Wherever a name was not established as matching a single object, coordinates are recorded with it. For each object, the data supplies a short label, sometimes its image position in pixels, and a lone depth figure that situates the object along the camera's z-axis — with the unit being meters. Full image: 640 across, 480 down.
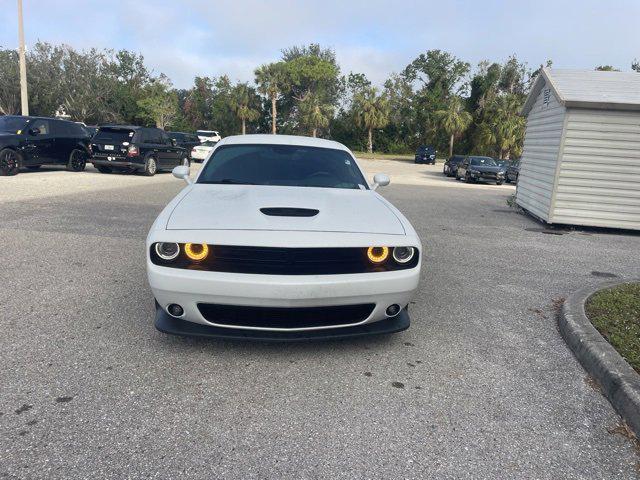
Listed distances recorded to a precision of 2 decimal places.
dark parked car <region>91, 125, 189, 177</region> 16.06
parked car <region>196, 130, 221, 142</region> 33.63
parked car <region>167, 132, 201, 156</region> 24.37
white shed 9.54
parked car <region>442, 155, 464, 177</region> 28.39
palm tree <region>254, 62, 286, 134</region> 61.75
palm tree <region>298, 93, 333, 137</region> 55.09
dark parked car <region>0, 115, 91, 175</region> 13.82
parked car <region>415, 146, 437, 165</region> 42.47
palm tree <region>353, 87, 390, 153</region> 51.84
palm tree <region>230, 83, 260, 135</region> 60.88
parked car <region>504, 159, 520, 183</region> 25.32
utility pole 20.58
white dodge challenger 3.03
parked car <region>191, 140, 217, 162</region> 25.44
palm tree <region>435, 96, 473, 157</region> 48.34
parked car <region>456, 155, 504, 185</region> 23.91
